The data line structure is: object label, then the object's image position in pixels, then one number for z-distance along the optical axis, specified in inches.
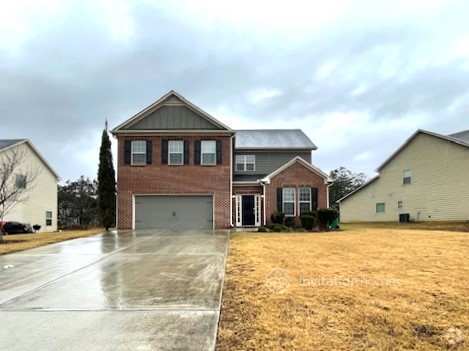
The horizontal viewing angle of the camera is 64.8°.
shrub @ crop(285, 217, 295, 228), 826.8
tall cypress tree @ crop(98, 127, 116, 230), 855.1
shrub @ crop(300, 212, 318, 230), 794.8
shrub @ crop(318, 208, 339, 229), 803.4
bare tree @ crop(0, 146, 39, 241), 1072.8
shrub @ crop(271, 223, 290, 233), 770.2
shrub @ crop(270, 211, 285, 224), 822.5
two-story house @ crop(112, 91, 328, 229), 843.4
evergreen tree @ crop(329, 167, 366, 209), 1980.6
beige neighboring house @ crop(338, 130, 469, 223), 963.3
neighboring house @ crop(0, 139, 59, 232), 1132.5
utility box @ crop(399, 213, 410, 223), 1103.0
